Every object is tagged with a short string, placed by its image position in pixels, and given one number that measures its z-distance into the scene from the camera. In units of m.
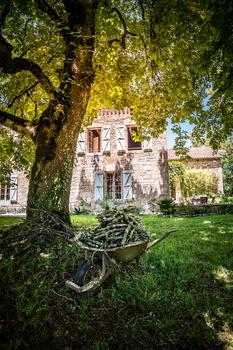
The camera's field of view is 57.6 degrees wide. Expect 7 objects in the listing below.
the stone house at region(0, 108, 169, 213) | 12.91
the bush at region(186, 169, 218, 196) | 17.70
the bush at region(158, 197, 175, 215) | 10.31
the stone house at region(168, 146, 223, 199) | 18.09
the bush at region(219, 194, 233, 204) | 13.12
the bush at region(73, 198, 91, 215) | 12.25
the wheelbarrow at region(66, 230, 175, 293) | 2.14
